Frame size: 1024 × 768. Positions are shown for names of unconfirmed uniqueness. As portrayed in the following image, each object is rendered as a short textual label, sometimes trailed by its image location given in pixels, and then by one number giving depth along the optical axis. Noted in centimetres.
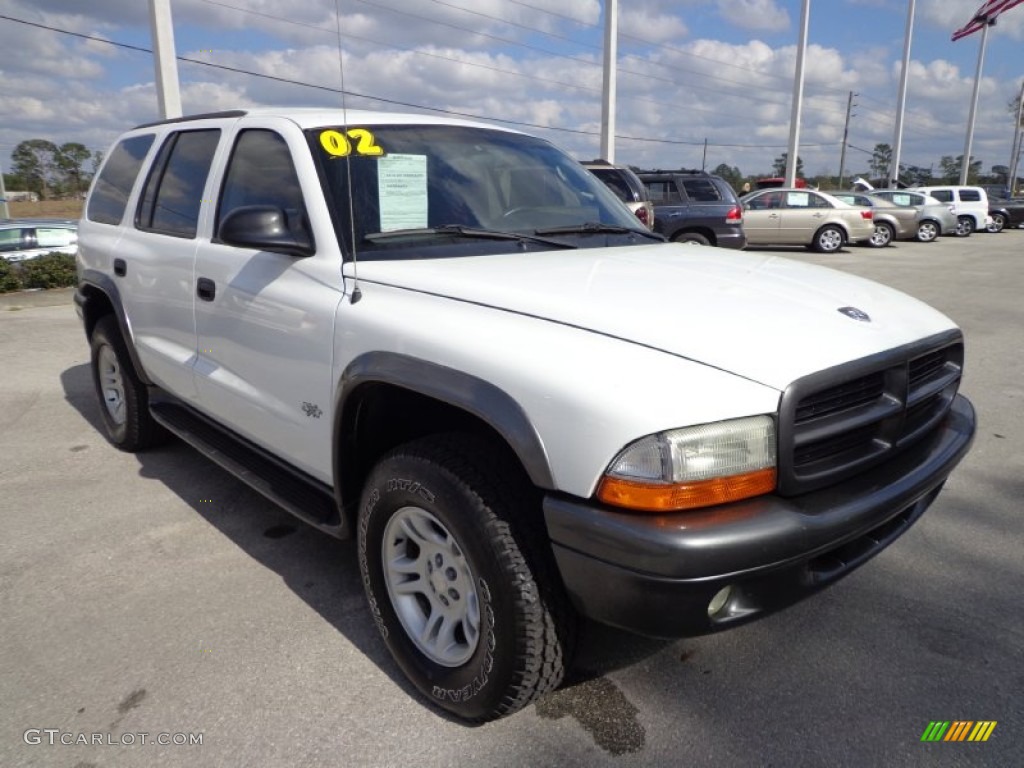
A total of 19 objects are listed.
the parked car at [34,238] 1284
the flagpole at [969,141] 4432
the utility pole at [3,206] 2478
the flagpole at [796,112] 2931
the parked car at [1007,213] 3060
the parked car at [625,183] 1113
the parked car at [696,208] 1306
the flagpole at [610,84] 2088
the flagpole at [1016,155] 5837
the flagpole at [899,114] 3684
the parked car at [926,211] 2408
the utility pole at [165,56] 1162
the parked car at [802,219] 1923
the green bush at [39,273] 1110
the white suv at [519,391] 183
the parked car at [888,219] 2128
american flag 3675
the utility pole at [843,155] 7039
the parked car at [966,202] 2658
